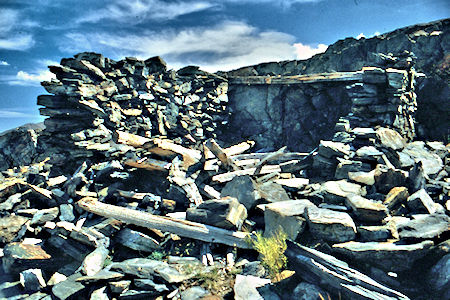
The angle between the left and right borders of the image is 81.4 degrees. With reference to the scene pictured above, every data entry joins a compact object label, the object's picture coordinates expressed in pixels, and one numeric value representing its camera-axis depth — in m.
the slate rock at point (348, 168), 6.70
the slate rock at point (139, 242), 5.54
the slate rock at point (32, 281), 4.68
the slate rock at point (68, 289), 4.06
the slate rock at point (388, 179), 5.79
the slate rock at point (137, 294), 4.11
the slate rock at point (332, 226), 4.36
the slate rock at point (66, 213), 6.37
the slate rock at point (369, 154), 6.88
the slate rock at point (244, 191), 5.88
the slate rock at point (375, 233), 4.22
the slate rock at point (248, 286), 3.91
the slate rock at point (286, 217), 4.75
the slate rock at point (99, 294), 4.02
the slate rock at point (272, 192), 6.03
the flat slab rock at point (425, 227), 3.99
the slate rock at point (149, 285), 4.17
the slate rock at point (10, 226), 6.10
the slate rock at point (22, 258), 5.21
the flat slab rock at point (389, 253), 3.77
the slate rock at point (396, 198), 5.21
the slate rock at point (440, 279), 3.45
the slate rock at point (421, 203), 4.87
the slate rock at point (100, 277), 4.22
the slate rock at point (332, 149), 7.32
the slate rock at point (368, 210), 4.61
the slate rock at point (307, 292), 3.68
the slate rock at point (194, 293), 4.13
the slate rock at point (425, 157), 6.81
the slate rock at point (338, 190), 5.44
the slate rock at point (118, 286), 4.16
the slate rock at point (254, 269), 4.47
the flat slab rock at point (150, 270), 4.38
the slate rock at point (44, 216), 6.19
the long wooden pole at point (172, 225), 5.24
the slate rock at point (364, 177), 6.08
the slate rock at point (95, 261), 4.61
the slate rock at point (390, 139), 7.55
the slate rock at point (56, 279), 4.70
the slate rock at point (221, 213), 5.30
